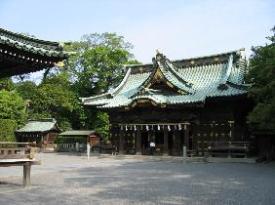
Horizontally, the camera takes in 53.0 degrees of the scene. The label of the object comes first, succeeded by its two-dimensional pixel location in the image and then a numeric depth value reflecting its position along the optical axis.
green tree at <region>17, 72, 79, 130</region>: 36.21
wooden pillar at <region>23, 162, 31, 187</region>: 9.99
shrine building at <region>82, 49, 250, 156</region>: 22.18
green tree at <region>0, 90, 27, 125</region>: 31.51
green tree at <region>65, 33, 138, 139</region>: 37.58
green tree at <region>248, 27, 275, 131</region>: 15.78
